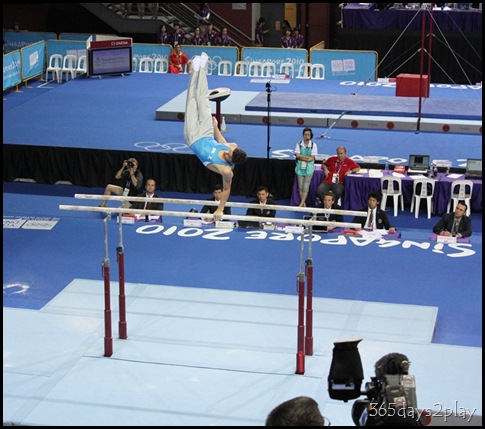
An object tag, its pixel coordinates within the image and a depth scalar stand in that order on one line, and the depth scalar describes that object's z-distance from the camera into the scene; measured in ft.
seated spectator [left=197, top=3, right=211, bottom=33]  83.76
